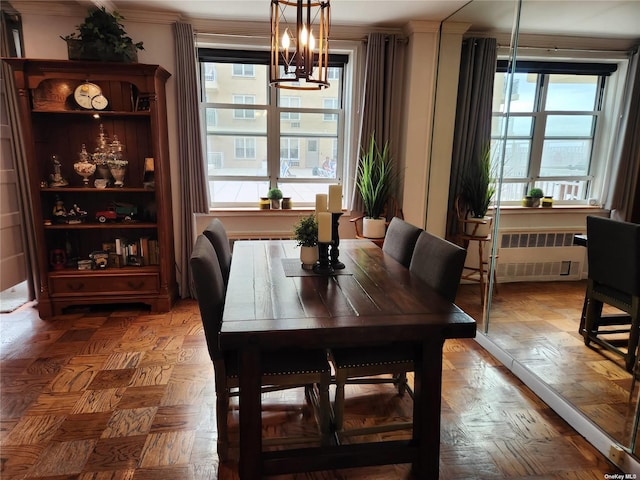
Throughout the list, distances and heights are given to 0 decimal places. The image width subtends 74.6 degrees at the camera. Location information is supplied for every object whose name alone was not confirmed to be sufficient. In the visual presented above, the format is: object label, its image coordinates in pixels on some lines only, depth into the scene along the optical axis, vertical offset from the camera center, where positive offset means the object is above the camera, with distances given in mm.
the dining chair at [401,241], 2400 -481
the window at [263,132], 3873 +232
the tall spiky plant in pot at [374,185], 3680 -234
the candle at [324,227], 2062 -336
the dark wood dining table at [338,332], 1516 -617
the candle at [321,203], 2207 -233
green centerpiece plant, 2174 -416
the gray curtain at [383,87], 3693 +632
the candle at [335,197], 2121 -194
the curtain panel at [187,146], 3502 +80
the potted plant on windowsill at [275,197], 3928 -367
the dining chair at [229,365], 1733 -862
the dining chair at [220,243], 2367 -509
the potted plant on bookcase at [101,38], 3084 +845
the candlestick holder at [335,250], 2217 -486
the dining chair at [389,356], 1825 -856
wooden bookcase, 3207 -273
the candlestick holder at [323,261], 2137 -528
